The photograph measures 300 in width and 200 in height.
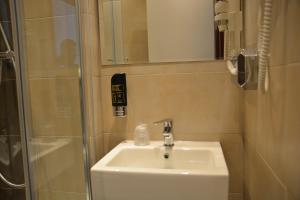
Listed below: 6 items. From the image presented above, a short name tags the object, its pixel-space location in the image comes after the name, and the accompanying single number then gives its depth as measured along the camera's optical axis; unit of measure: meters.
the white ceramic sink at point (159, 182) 0.76
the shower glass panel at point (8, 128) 1.21
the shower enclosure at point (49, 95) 1.09
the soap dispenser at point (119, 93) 1.19
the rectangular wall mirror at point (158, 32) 1.14
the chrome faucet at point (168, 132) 1.08
